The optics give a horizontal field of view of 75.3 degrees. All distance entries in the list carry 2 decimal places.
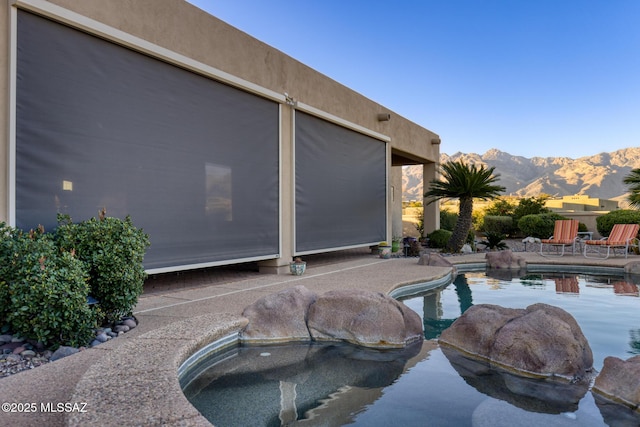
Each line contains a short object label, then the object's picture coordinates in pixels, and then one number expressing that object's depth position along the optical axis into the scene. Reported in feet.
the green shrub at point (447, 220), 64.44
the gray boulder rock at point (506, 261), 32.91
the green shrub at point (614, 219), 50.37
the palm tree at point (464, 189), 40.24
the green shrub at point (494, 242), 44.83
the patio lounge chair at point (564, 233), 38.43
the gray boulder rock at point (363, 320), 13.70
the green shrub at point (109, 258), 13.16
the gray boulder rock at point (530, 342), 11.23
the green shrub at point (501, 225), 66.03
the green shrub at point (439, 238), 45.26
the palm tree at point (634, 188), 51.43
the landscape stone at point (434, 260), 29.84
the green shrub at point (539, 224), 56.75
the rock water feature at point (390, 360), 9.61
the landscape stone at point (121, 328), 12.82
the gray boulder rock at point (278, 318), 13.62
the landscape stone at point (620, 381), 9.41
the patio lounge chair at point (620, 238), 36.11
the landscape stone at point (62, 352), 10.78
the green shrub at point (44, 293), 10.84
